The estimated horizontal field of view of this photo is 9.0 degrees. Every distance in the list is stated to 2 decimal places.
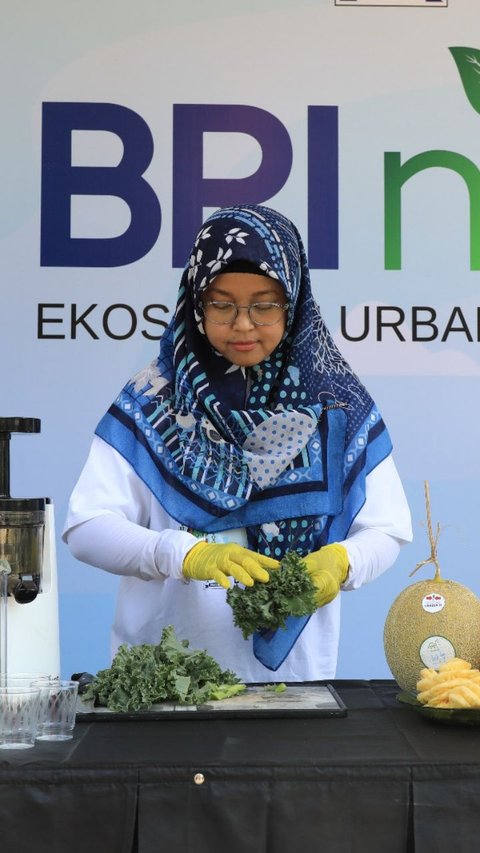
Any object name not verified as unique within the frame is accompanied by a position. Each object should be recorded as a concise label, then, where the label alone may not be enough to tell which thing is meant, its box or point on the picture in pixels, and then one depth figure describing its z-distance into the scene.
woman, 4.04
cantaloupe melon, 3.68
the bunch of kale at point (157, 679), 3.62
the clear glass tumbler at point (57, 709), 3.48
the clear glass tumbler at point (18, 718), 3.47
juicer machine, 3.66
